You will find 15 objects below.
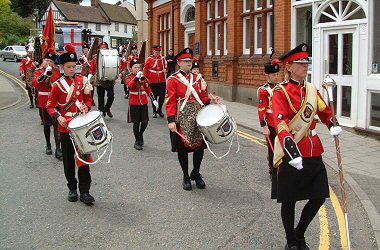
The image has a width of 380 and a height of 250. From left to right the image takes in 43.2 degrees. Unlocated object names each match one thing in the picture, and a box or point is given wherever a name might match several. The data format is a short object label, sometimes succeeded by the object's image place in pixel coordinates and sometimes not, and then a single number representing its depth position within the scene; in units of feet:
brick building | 48.11
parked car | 152.76
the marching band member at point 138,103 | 30.96
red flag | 35.94
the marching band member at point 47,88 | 28.02
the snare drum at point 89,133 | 17.92
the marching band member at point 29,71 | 49.34
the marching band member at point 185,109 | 20.93
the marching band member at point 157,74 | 43.78
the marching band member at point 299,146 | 13.80
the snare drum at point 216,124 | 19.60
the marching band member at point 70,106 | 19.57
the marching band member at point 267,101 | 21.71
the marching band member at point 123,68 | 49.19
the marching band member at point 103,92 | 42.80
